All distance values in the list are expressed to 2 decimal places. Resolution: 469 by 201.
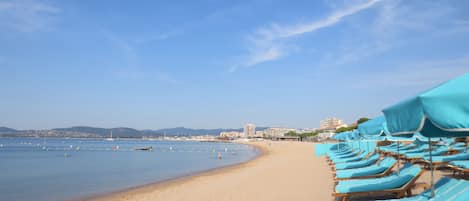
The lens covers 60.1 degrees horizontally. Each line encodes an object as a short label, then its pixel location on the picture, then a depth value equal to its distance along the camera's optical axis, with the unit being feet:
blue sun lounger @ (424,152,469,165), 34.37
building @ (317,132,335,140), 263.49
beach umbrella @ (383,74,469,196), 9.18
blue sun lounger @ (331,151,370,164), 40.93
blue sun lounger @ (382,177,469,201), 15.54
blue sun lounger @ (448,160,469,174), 30.02
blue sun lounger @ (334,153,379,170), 33.08
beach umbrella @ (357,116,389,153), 22.67
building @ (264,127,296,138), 603.80
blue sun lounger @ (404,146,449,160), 43.31
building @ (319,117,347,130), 535.19
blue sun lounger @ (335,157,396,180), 26.91
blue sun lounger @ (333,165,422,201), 21.36
